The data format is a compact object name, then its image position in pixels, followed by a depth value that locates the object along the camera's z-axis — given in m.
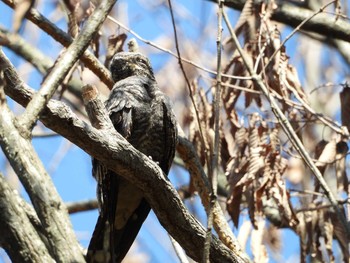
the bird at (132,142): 10.45
